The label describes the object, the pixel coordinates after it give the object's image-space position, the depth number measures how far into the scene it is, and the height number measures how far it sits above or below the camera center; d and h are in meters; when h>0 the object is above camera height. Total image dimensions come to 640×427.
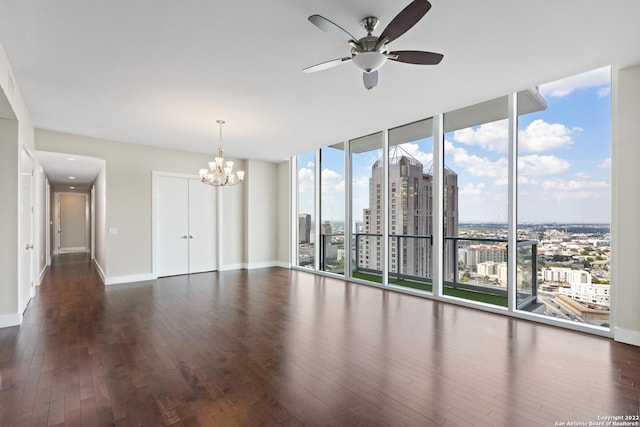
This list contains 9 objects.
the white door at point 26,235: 4.11 -0.34
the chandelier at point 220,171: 5.27 +0.74
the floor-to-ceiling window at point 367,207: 5.99 +0.10
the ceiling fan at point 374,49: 2.09 +1.28
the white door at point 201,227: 7.30 -0.36
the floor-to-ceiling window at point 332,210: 6.75 +0.05
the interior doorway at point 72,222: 11.94 -0.39
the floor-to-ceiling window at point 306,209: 7.54 +0.08
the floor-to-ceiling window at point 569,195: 3.53 +0.20
